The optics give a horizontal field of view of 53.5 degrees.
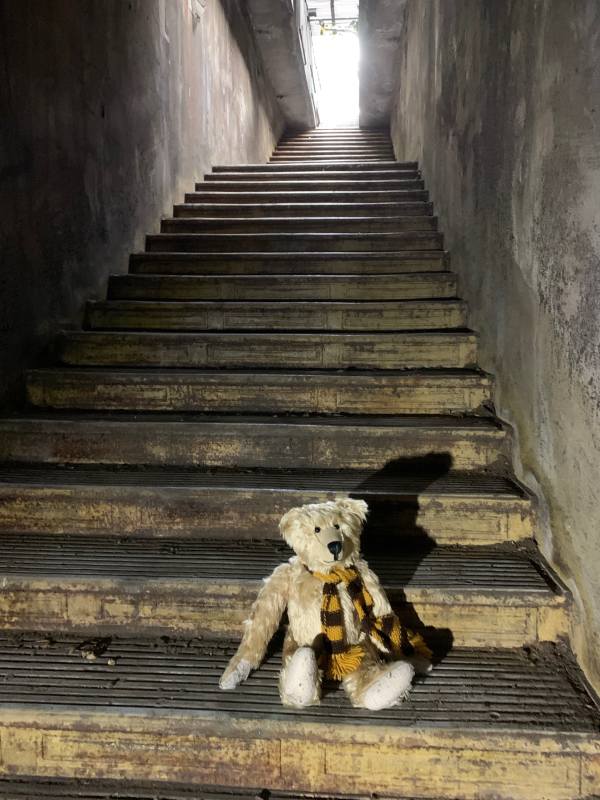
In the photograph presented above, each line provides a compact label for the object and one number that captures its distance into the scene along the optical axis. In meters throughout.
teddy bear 1.58
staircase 1.53
